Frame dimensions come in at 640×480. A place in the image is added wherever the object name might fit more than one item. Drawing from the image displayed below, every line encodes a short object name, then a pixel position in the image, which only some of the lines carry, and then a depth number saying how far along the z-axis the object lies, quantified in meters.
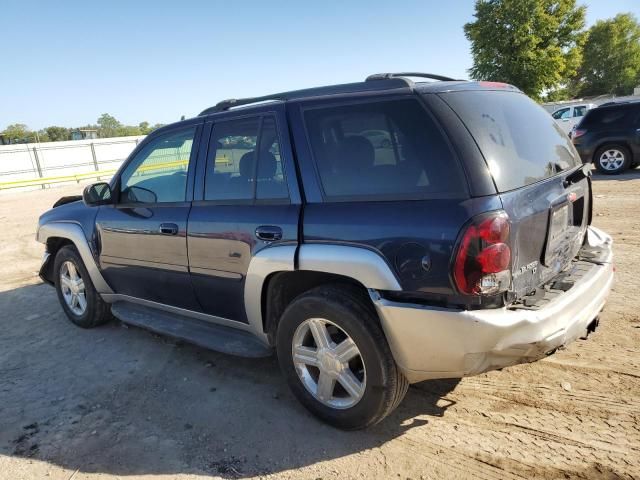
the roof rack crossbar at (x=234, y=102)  3.34
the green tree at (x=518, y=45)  33.44
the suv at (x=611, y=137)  10.87
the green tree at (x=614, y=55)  67.56
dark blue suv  2.31
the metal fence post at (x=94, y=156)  27.49
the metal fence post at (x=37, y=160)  24.33
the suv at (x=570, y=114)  23.77
